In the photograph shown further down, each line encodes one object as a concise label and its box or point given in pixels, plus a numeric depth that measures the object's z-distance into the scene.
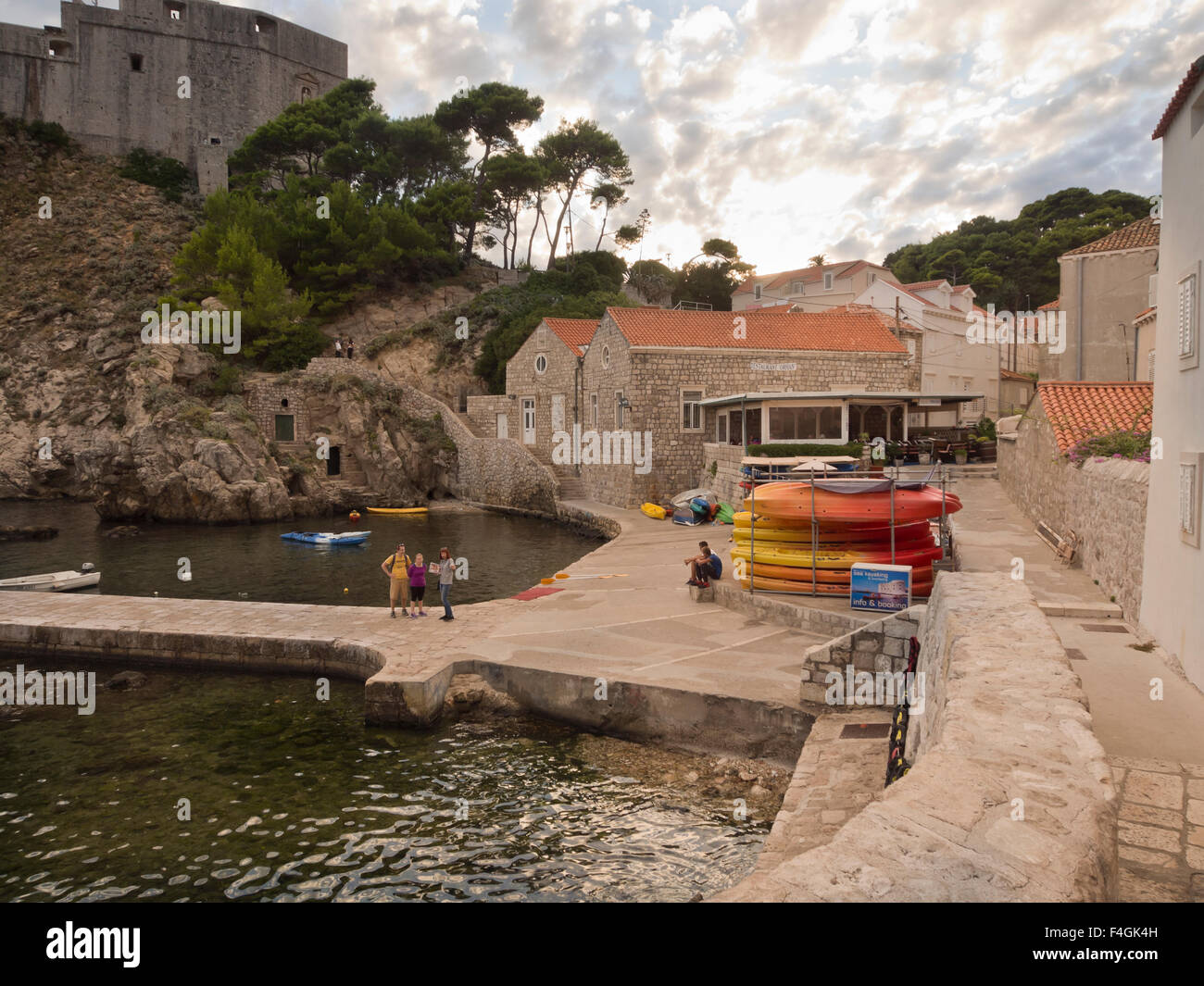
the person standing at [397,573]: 13.47
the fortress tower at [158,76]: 53.50
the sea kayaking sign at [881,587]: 11.70
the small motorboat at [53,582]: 18.22
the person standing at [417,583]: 13.17
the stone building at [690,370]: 27.75
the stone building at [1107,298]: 24.66
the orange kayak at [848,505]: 12.81
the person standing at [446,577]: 12.88
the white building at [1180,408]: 6.92
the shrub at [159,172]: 53.97
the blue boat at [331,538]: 26.05
